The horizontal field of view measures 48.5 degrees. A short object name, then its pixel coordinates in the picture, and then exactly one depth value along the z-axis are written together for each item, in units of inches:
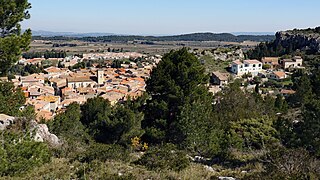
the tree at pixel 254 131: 593.0
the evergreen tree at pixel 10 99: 516.2
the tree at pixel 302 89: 1152.6
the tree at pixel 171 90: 572.1
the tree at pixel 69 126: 662.7
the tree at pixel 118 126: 665.3
